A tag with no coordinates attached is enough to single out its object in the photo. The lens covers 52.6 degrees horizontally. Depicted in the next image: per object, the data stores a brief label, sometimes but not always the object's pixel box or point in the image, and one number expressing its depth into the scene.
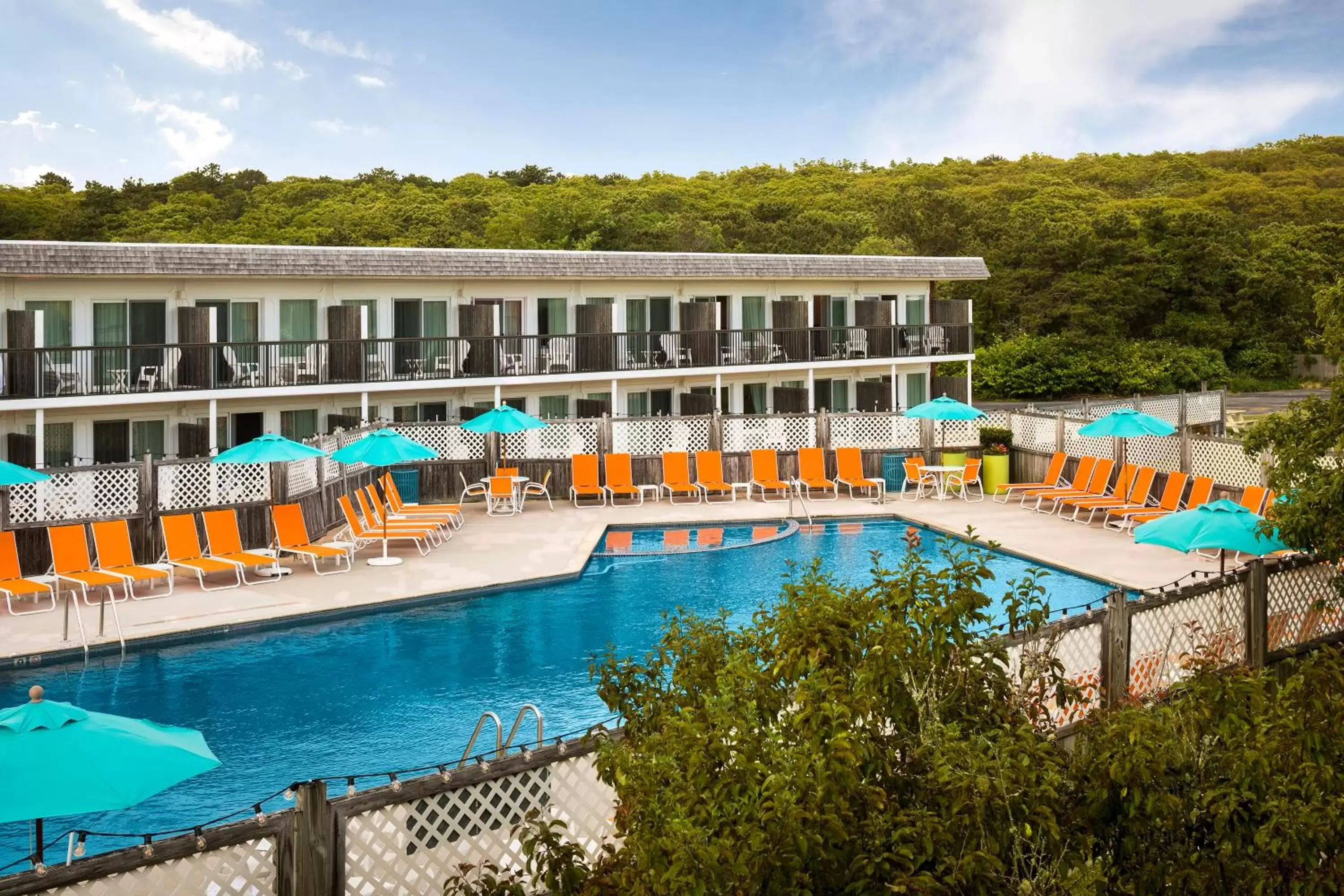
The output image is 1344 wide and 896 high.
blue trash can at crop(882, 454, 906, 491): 25.05
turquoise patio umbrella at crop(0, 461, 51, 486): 14.84
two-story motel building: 22.72
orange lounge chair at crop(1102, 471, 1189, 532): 19.31
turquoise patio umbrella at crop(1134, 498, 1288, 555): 12.66
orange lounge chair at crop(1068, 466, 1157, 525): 20.14
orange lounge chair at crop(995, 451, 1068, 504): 22.38
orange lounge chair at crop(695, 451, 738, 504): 23.67
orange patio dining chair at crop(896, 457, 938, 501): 24.03
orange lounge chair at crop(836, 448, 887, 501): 24.14
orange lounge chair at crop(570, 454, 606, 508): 23.33
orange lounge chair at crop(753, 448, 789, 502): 23.83
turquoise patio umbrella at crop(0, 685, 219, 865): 5.97
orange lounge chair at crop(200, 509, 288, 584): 16.80
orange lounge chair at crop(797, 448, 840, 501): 24.03
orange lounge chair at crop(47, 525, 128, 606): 15.38
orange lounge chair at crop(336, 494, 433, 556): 18.55
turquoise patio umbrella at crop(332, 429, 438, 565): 18.16
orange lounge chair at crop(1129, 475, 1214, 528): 18.70
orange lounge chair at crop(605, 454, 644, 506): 23.42
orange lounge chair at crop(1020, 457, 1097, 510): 21.77
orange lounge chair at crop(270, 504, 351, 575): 17.52
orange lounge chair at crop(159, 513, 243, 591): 16.42
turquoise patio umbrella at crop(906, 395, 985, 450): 23.19
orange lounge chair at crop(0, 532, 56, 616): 15.04
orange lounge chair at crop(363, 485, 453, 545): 19.02
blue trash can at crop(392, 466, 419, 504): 22.98
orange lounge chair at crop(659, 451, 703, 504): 23.72
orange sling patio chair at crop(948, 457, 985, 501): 23.77
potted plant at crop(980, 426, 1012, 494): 24.20
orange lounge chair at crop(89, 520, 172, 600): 15.79
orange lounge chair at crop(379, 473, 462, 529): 20.41
